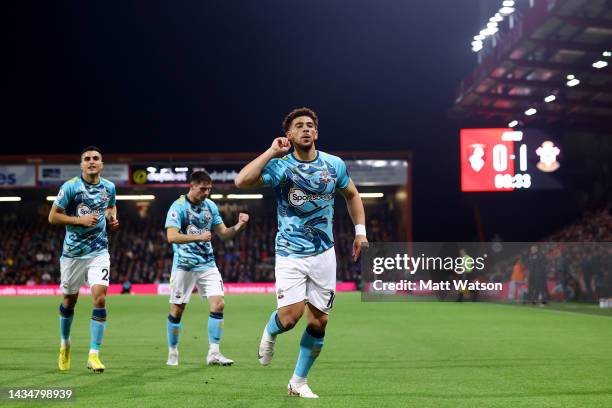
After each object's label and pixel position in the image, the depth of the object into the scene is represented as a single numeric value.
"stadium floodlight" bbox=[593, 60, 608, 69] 31.16
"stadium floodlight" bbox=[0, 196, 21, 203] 49.48
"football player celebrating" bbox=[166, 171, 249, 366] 10.59
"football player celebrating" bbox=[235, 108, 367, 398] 7.38
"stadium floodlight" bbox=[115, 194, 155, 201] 50.09
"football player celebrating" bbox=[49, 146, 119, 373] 9.80
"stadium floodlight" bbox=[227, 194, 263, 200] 51.12
